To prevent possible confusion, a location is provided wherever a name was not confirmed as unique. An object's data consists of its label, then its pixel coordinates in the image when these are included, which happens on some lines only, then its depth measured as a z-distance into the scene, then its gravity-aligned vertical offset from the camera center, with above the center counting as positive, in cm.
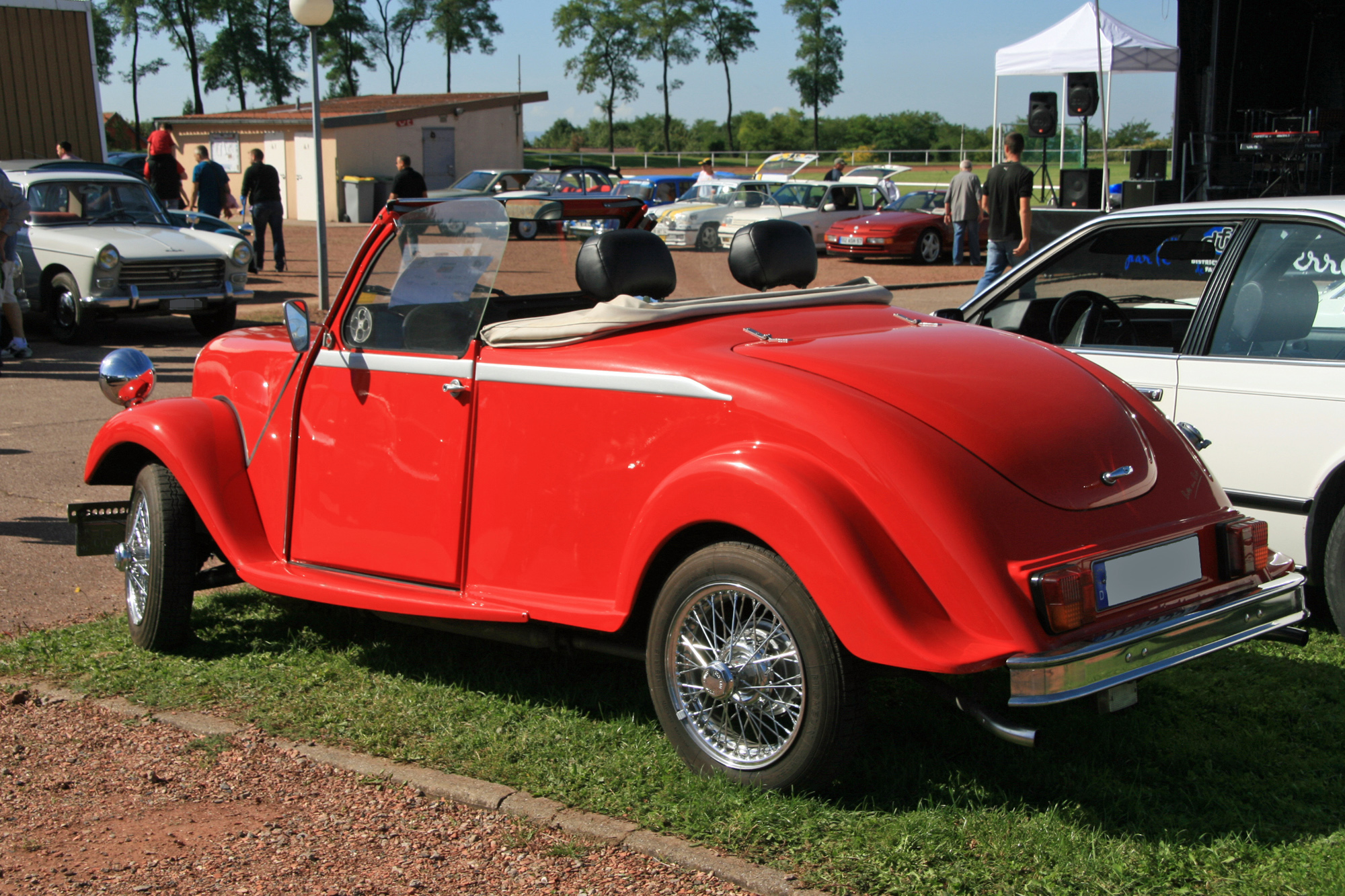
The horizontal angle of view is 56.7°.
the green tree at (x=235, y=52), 7038 +889
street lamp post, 1264 +193
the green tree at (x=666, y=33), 7938 +1103
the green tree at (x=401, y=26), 7638 +1112
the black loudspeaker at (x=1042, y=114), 1827 +133
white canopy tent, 2047 +254
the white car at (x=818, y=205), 2380 +4
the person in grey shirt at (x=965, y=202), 1781 +5
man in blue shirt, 1945 +38
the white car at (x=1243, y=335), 441 -51
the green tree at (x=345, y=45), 7406 +979
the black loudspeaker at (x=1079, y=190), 1794 +22
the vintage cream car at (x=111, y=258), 1268 -47
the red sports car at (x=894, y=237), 2266 -53
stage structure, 1531 +143
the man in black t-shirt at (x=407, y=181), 1752 +40
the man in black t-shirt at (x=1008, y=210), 1219 -4
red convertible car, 302 -78
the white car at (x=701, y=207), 2311 +2
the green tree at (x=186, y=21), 6750 +1027
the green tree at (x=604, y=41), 8031 +1066
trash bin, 3466 +30
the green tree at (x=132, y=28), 6719 +990
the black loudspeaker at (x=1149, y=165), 1702 +54
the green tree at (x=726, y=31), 8031 +1130
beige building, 3709 +223
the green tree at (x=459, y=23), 7612 +1132
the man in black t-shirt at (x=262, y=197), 1897 +21
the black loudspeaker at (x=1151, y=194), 1645 +15
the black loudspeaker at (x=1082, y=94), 1828 +162
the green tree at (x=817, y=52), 8062 +986
